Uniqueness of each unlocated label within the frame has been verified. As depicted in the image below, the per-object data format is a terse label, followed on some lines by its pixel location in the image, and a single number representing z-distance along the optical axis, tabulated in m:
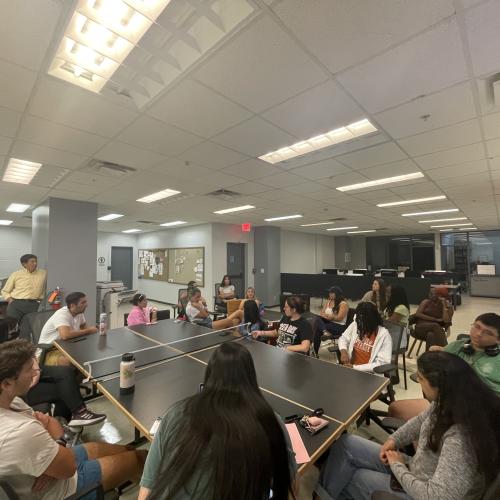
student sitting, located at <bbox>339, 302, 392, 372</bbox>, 2.41
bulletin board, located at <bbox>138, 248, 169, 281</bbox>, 9.86
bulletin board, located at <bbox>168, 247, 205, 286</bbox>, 8.28
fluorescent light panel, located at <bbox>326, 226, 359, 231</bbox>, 10.02
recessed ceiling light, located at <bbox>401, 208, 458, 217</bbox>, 6.43
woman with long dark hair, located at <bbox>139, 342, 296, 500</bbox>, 0.75
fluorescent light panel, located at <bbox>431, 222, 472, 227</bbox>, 9.06
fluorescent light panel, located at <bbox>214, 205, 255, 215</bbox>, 5.98
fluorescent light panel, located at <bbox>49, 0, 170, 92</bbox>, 1.37
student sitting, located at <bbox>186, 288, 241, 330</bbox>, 4.36
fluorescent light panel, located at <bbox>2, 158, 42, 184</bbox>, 3.45
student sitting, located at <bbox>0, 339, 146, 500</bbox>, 1.04
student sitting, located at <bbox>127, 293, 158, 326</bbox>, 3.67
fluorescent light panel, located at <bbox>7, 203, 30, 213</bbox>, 5.72
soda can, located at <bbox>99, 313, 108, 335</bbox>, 2.96
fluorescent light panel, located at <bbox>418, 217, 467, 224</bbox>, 7.91
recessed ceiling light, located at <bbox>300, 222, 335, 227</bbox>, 8.89
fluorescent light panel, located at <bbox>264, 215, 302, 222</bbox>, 7.38
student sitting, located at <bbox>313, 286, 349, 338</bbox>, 4.13
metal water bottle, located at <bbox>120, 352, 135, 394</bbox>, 1.68
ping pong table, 1.46
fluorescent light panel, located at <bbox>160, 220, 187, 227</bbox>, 8.05
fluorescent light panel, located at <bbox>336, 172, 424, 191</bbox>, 3.90
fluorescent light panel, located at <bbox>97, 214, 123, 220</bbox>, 7.00
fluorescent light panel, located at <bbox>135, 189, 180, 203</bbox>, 4.75
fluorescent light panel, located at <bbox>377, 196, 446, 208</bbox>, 5.27
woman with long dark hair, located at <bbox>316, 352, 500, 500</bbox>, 1.05
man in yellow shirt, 4.25
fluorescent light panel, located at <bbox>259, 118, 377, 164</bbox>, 2.55
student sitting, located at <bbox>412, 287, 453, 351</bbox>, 3.88
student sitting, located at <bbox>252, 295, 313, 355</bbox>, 2.63
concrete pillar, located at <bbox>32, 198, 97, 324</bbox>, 4.80
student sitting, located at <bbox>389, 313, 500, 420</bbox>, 1.90
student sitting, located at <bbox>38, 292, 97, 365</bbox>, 2.65
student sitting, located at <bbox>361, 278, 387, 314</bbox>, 4.32
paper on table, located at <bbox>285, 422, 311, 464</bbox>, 1.12
